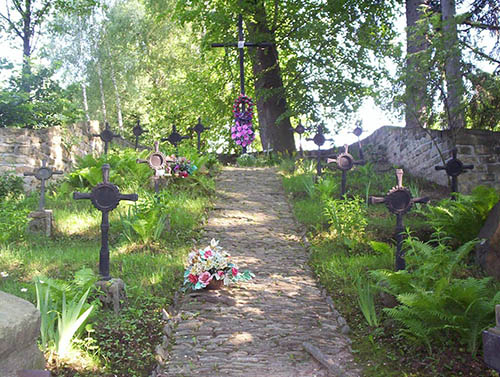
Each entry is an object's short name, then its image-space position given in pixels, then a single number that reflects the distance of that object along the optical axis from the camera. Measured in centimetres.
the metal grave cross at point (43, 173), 863
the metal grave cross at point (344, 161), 833
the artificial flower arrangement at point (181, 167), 993
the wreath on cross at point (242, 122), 1362
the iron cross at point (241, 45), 1348
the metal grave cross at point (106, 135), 1195
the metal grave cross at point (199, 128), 1368
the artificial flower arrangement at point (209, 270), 571
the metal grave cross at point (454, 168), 775
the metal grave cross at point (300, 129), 1314
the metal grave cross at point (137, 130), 1285
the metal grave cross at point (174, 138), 1165
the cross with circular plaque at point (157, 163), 803
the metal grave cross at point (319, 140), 1071
